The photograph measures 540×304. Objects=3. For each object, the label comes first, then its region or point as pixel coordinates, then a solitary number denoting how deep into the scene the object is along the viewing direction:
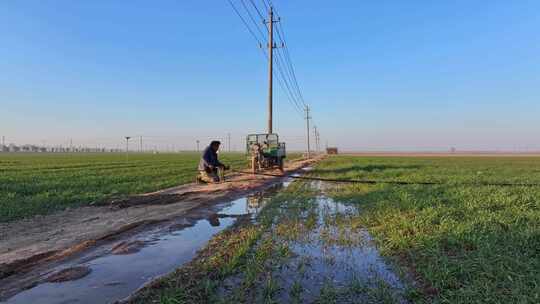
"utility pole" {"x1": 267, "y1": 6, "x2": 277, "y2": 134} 23.84
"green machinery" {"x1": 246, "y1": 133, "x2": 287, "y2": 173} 20.63
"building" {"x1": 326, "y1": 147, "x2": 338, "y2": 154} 113.03
